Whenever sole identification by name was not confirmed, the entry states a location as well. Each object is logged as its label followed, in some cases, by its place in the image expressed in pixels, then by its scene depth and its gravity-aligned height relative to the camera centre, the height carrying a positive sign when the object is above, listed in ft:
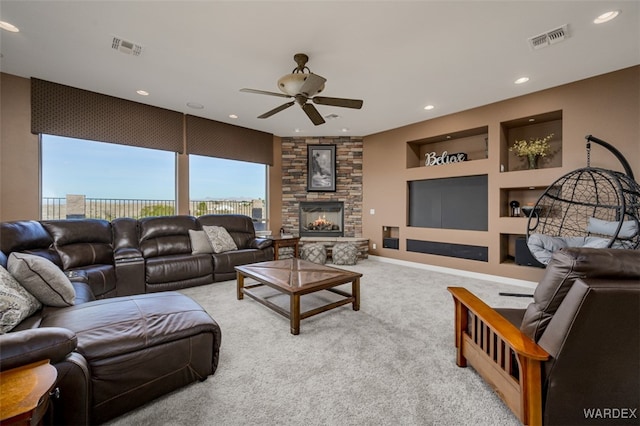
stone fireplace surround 20.51 +2.93
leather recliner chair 3.34 -1.82
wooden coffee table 7.82 -2.26
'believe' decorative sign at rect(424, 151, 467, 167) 15.88 +3.28
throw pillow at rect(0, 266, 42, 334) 4.42 -1.66
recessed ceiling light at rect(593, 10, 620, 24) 7.46 +5.56
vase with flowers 13.14 +3.08
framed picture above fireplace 20.36 +3.29
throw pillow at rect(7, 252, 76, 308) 5.45 -1.45
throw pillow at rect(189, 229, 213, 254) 13.27 -1.58
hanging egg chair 9.41 -0.10
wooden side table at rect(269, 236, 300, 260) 15.64 -1.93
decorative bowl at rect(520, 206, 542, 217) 11.83 +0.07
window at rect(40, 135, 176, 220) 12.62 +1.64
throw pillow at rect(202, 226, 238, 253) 13.67 -1.46
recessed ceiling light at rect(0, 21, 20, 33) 8.12 +5.67
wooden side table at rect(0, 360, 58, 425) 2.25 -1.69
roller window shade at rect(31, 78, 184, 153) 11.66 +4.54
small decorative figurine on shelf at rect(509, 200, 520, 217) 14.24 +0.19
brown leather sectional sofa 3.70 -2.18
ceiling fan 8.46 +4.04
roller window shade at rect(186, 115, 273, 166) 16.15 +4.59
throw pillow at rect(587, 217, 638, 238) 9.38 -0.58
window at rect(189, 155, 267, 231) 16.97 +1.63
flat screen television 14.76 +0.52
